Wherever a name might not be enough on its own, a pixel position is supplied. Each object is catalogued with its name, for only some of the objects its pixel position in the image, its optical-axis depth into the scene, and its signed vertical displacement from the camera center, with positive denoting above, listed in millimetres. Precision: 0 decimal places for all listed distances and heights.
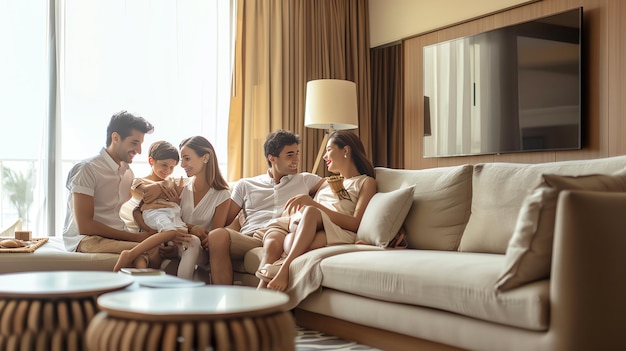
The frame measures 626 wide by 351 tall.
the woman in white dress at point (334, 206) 3232 -109
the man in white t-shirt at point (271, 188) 3939 -9
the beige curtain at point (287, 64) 5500 +1092
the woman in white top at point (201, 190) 3889 -20
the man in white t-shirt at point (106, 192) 3547 -27
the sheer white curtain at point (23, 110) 4641 +557
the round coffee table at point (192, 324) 1345 -295
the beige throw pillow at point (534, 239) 2127 -178
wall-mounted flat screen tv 4277 +697
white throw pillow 3254 -152
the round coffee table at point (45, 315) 1619 -325
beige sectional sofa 2000 -312
